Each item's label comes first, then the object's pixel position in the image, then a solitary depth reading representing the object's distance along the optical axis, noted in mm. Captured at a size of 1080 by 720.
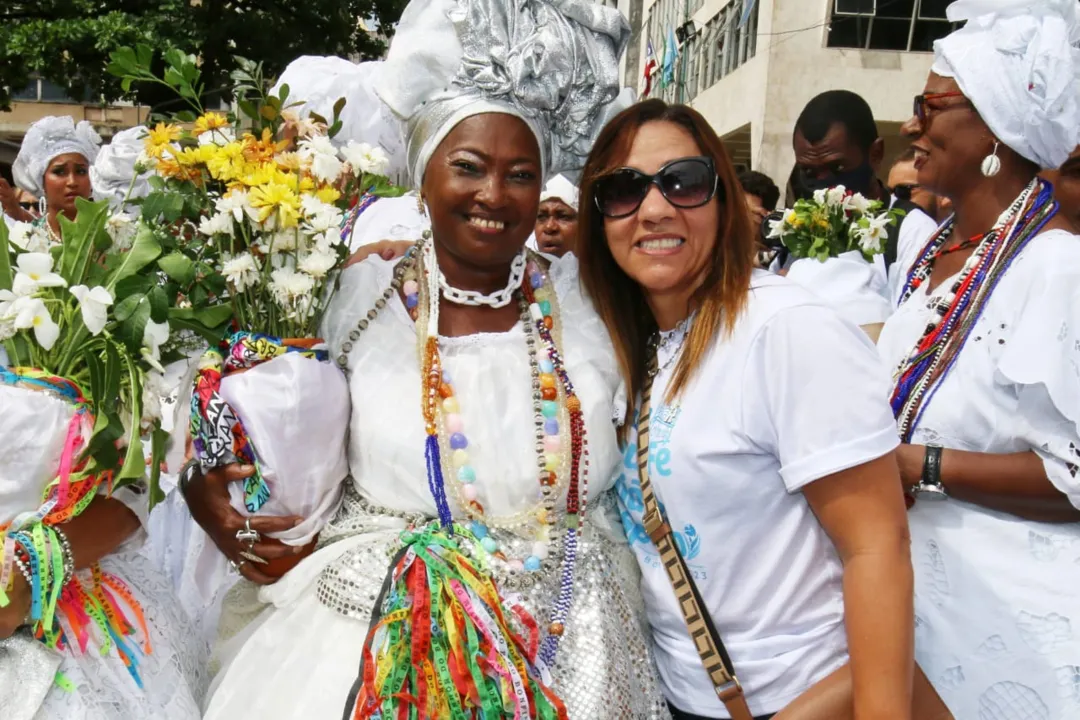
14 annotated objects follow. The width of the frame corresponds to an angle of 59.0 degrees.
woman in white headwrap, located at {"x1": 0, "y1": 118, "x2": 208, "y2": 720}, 1973
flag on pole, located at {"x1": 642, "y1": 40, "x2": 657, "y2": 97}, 21830
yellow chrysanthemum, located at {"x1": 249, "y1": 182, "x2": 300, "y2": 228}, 2090
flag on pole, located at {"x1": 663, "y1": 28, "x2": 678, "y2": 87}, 21375
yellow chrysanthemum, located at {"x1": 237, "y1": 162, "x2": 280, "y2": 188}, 2119
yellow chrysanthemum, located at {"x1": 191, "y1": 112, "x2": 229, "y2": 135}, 2227
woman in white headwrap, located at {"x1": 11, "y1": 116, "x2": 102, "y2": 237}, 6707
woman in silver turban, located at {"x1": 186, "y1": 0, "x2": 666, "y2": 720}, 2014
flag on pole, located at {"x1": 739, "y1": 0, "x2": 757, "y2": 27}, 16062
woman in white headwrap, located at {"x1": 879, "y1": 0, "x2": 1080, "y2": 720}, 2172
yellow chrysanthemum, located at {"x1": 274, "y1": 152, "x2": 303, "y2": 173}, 2191
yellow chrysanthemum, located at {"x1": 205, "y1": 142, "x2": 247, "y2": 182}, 2137
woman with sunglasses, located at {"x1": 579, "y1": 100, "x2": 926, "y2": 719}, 1907
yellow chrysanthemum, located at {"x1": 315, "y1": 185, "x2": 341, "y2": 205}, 2189
